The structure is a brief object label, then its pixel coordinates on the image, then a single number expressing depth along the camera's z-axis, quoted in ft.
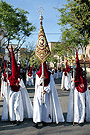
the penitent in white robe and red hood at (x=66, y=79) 51.04
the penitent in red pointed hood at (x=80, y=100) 21.94
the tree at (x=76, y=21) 46.66
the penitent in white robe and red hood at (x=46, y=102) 21.53
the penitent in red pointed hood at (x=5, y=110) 23.43
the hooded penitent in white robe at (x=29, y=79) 64.95
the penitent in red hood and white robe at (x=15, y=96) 22.40
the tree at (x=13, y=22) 57.41
